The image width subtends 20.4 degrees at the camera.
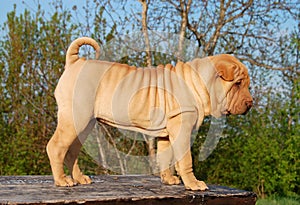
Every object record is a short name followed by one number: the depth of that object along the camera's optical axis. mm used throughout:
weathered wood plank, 2521
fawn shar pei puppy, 2725
